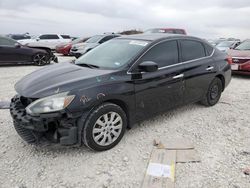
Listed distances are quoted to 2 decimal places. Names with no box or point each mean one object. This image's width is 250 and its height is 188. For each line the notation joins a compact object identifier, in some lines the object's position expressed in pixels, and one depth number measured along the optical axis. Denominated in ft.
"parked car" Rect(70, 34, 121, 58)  35.76
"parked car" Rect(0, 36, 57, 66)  26.28
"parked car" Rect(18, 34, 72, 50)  49.36
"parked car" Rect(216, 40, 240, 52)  36.84
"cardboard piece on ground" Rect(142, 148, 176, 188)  6.63
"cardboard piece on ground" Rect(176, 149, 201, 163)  7.80
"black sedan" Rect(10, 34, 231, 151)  7.42
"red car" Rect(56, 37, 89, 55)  41.46
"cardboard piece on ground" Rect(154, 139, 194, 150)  8.57
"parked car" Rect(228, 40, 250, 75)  20.38
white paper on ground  7.03
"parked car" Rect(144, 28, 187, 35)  35.87
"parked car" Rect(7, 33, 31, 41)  58.84
